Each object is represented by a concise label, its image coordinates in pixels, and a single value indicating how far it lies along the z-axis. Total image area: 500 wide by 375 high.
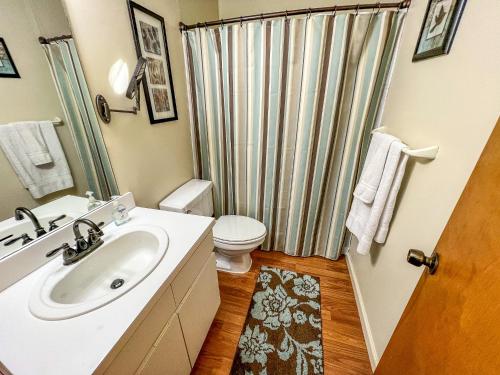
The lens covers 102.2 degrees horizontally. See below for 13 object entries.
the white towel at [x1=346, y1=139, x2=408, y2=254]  0.95
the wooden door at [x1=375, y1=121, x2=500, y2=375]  0.40
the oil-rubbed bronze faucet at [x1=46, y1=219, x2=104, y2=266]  0.80
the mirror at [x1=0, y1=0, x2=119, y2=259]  0.68
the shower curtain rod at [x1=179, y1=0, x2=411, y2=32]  1.15
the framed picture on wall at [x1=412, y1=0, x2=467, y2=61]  0.75
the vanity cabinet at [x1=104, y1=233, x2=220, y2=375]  0.62
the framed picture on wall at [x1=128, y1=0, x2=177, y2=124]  1.14
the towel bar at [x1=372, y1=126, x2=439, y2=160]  0.80
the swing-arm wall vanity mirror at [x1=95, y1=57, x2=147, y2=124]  0.98
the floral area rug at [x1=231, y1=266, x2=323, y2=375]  1.12
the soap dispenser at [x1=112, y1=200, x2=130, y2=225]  1.07
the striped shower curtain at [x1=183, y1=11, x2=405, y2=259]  1.27
